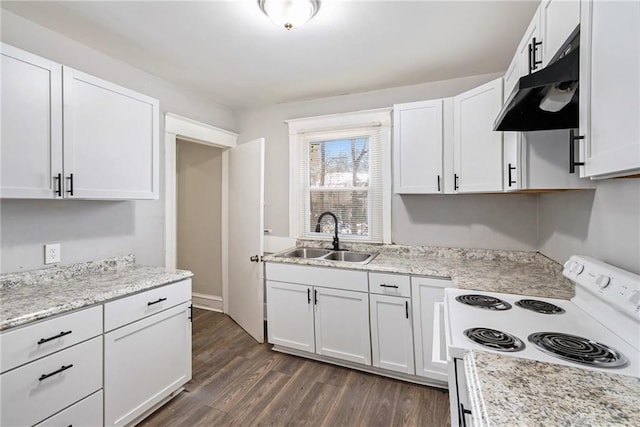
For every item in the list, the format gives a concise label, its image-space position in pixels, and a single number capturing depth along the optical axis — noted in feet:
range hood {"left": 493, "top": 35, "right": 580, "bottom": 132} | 3.20
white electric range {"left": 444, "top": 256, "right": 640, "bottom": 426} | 3.08
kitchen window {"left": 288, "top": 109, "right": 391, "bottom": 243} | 9.47
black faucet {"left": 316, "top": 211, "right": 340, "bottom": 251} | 9.64
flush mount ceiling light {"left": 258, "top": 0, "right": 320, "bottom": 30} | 5.05
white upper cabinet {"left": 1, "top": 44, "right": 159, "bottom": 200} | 4.82
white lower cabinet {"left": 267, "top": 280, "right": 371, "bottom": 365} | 7.68
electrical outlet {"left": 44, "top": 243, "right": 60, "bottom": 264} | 6.04
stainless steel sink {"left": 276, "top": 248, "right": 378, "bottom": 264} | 9.32
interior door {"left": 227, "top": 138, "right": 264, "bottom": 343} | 9.34
